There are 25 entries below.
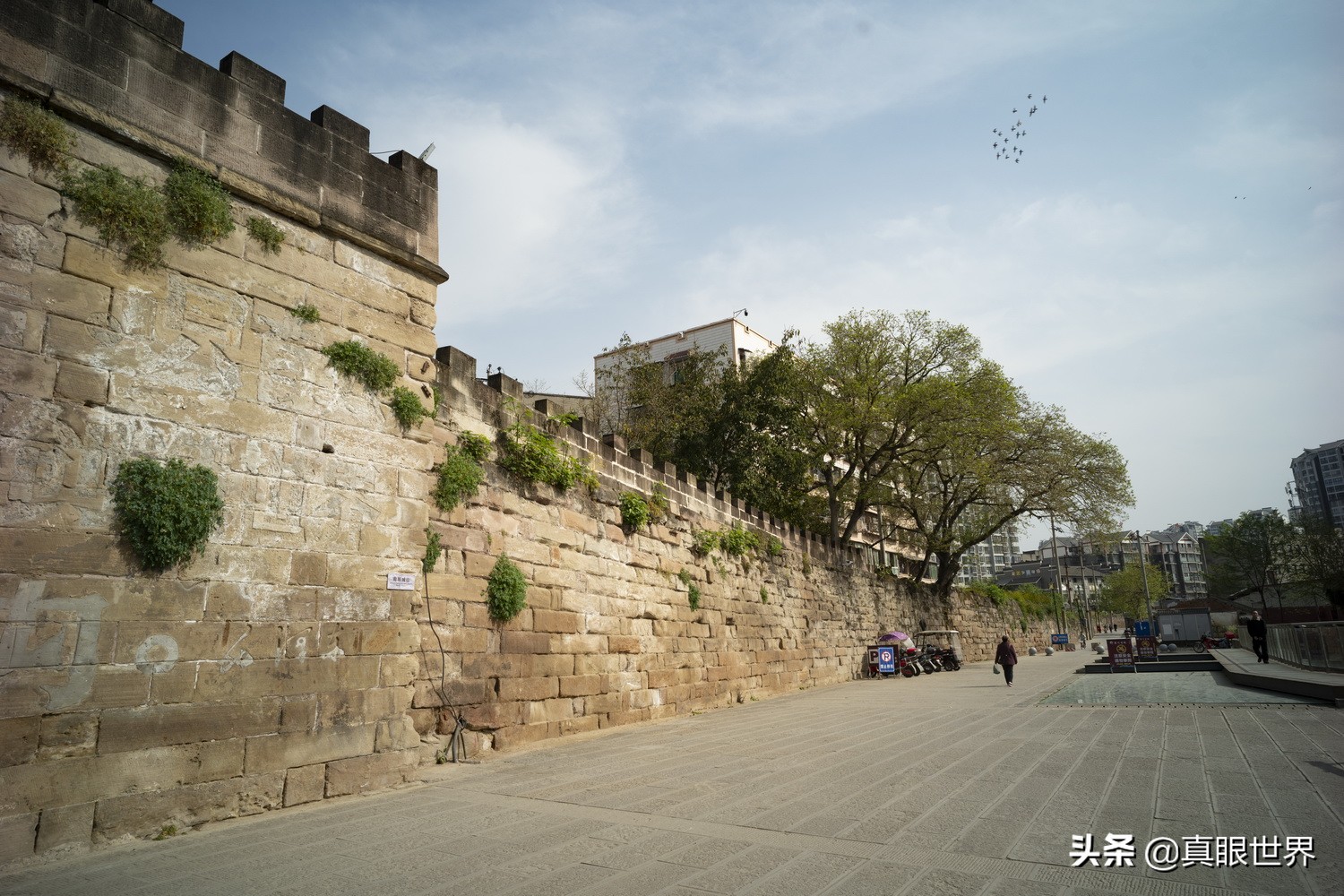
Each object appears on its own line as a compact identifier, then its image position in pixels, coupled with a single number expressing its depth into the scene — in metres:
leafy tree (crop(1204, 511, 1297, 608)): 56.34
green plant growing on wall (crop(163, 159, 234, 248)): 5.38
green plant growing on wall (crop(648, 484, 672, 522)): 12.62
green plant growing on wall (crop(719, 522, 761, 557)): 15.24
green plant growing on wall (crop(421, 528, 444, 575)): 7.65
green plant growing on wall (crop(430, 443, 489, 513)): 8.03
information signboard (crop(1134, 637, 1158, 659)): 22.33
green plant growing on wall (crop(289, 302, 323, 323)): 6.11
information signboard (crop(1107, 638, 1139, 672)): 20.89
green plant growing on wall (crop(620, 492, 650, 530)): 11.62
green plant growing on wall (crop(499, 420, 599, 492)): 9.25
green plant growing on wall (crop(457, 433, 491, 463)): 8.58
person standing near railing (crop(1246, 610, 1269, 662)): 18.17
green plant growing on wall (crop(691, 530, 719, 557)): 13.93
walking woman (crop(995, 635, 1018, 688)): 17.01
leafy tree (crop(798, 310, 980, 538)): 25.47
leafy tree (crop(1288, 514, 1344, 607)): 47.02
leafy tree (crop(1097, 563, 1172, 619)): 81.38
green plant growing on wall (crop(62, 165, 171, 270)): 4.93
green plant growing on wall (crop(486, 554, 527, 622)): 8.46
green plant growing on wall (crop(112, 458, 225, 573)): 4.82
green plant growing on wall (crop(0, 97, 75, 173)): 4.63
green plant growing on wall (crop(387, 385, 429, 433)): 6.74
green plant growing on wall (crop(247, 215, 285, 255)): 5.89
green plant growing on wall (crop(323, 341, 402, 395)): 6.34
